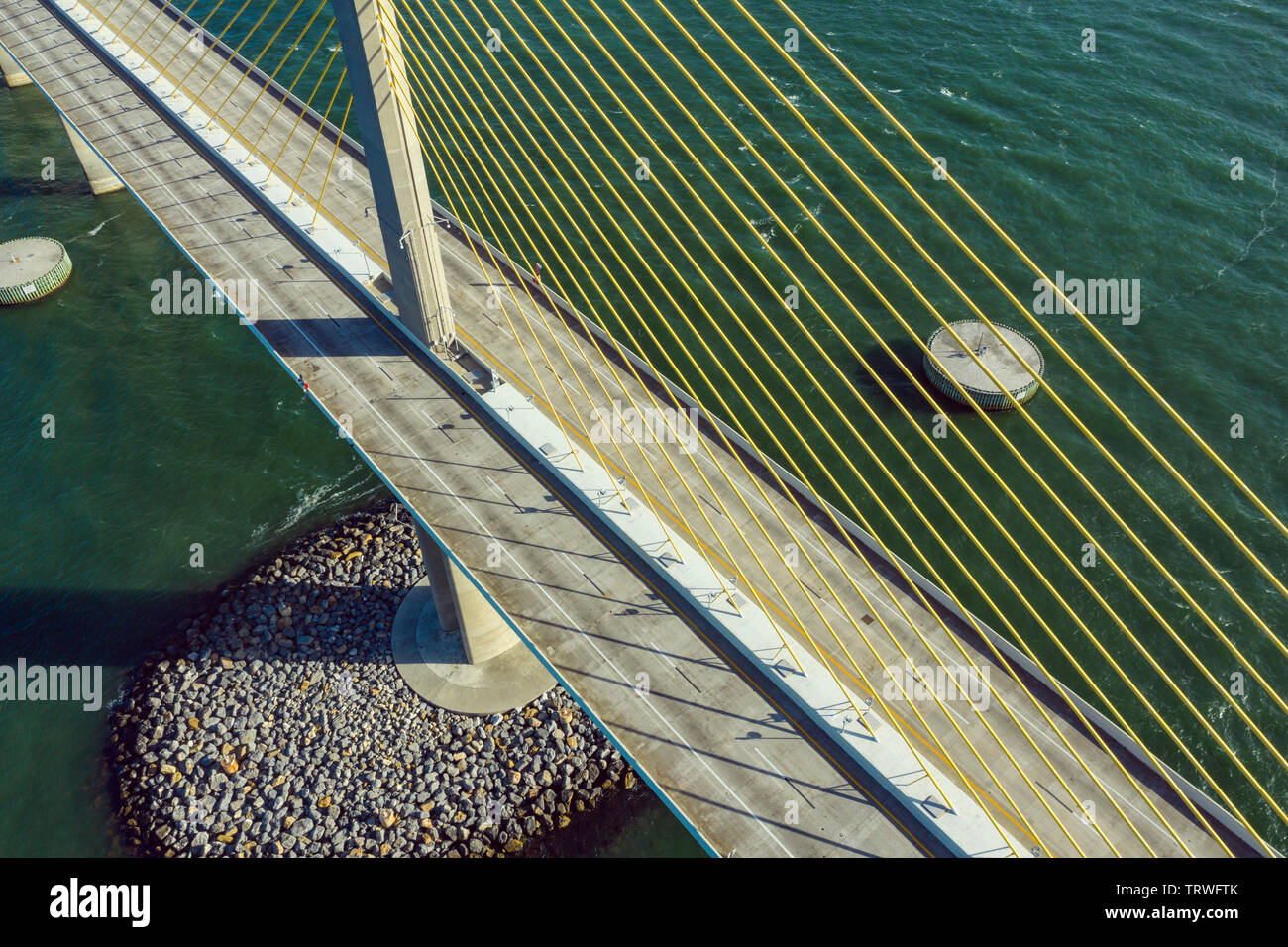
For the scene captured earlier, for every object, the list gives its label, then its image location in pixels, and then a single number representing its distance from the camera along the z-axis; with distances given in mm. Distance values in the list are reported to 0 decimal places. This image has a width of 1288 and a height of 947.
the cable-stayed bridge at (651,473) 39438
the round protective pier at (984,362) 68062
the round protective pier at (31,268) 76000
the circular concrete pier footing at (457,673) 56125
